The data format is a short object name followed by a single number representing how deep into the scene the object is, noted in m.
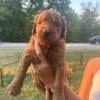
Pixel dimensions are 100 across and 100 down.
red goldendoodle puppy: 0.62
